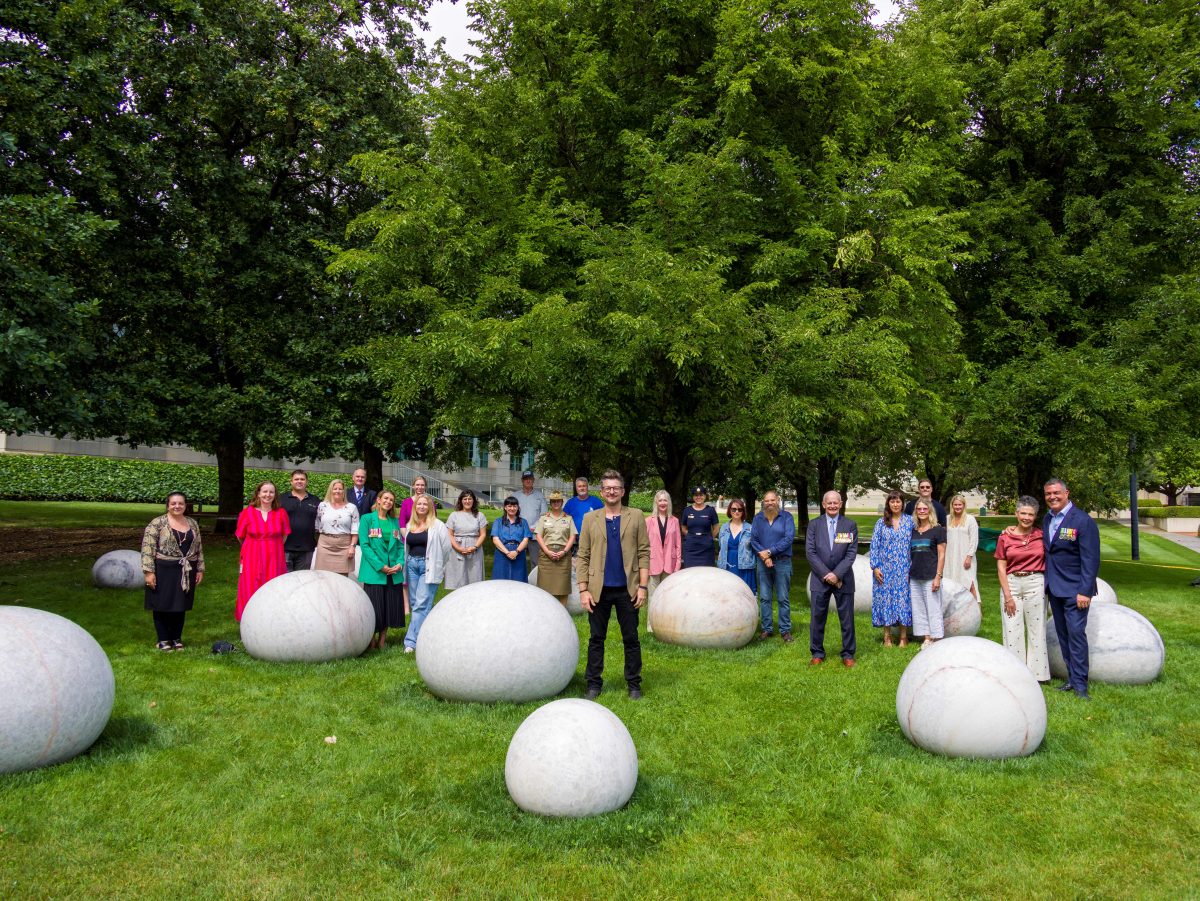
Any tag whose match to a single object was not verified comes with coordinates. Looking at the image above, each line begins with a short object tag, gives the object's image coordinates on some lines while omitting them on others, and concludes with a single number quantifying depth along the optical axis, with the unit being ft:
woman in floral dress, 34.50
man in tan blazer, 26.21
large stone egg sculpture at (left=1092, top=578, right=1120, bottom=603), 35.70
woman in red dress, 34.35
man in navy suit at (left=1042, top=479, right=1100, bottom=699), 26.45
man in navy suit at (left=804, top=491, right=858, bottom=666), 30.86
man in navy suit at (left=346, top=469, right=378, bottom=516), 37.58
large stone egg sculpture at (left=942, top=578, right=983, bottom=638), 35.53
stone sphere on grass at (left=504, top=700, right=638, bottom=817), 17.04
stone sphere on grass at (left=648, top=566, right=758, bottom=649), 33.32
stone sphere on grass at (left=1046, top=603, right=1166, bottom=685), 28.14
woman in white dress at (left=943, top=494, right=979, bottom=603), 38.45
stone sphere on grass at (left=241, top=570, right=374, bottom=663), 29.60
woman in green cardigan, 33.09
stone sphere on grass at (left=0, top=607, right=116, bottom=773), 18.30
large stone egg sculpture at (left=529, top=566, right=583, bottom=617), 39.16
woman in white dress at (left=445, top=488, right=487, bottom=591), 35.53
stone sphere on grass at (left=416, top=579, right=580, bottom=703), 24.32
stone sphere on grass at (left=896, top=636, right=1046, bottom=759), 20.58
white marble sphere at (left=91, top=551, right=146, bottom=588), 47.21
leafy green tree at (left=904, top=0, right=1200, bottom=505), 58.13
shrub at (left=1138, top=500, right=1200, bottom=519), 166.30
